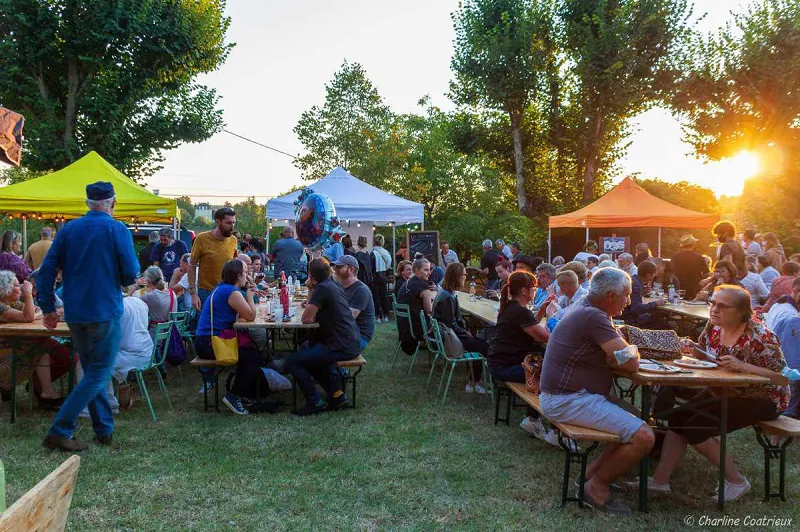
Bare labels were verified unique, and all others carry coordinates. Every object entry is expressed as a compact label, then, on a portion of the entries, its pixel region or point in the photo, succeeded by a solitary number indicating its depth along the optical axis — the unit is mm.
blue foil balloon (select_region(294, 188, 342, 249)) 7984
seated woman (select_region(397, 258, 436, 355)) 6562
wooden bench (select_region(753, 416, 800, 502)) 3432
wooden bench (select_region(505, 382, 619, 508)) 3254
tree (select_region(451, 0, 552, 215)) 18594
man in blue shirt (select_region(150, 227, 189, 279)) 8977
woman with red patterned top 3490
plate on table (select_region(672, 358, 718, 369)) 3553
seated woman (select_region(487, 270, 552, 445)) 4516
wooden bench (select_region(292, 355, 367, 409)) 5309
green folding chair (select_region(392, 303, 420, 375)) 6601
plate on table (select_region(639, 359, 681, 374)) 3391
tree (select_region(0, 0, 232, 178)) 13664
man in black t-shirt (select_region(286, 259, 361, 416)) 5250
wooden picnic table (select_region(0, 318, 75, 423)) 4660
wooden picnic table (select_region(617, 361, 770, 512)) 3279
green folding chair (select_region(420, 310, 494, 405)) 5699
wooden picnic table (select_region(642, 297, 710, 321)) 6824
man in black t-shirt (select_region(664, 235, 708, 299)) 8945
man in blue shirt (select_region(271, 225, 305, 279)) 9086
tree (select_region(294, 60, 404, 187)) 30594
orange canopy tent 12359
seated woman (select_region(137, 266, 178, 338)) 5930
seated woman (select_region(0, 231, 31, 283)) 6602
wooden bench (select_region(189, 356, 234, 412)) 5207
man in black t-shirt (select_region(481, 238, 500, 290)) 11384
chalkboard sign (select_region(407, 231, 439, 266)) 13820
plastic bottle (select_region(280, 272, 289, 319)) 5739
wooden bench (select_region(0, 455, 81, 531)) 1152
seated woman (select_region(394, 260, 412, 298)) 8367
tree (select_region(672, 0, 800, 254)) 15477
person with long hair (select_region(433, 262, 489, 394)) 5949
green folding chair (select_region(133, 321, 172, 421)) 5073
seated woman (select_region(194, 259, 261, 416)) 5180
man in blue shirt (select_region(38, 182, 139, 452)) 4039
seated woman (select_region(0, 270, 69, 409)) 4887
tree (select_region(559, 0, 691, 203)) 16844
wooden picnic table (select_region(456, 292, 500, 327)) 6434
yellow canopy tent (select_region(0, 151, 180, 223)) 8586
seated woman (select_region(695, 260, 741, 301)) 6520
